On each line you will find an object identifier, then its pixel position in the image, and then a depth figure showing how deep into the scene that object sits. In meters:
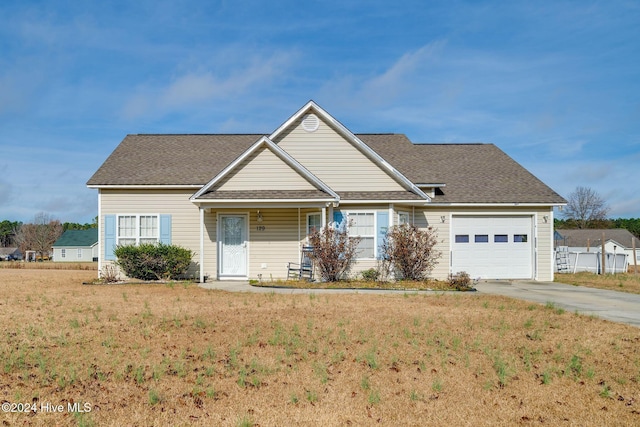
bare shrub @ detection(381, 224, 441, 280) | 18.27
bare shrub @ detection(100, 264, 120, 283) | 18.52
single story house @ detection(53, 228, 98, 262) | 71.25
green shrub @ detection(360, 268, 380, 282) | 18.36
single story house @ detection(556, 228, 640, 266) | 55.44
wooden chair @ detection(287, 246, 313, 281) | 18.22
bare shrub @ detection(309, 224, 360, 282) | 17.64
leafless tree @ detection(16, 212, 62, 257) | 80.62
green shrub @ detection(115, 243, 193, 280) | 18.55
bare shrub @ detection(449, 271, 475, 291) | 16.06
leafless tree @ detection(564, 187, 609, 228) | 71.50
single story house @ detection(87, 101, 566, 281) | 18.39
